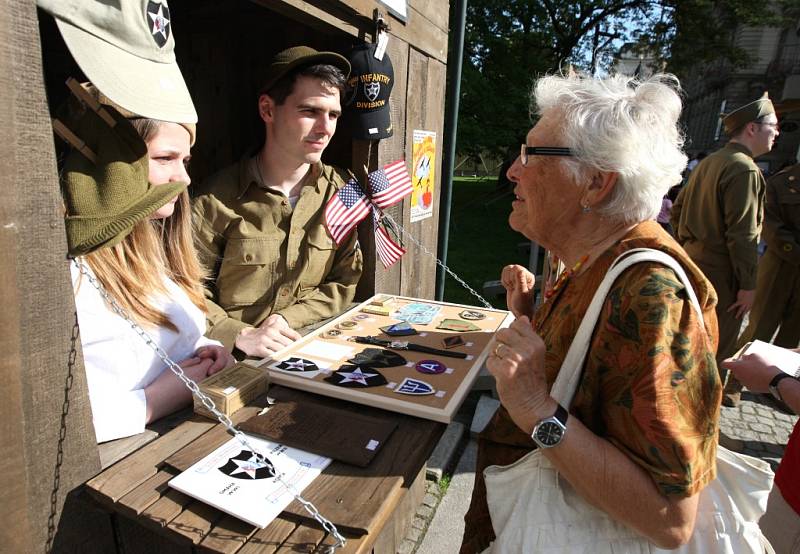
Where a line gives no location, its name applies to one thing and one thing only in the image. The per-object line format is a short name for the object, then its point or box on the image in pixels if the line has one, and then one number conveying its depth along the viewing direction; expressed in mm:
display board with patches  1623
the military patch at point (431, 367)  1796
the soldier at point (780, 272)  4496
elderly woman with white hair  1115
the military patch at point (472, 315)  2322
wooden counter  1096
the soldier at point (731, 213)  3953
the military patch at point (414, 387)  1648
